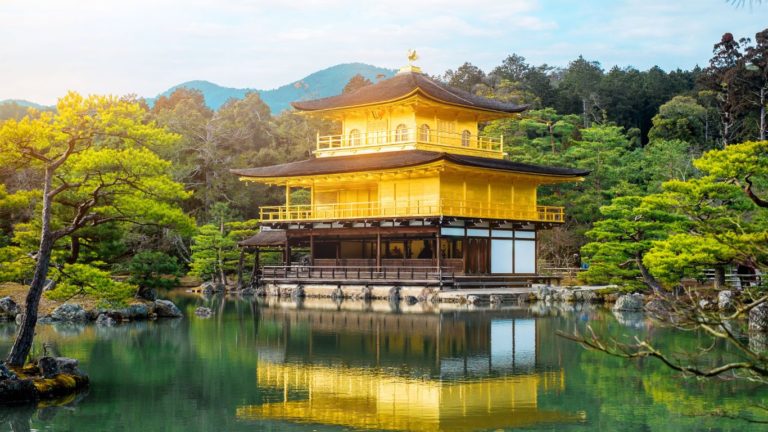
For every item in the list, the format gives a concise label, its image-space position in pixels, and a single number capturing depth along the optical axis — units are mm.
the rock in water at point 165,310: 25906
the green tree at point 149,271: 26453
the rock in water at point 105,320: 23331
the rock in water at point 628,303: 28219
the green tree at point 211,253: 42594
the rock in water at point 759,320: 20438
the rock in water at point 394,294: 33875
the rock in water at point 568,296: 32188
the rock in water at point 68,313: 23750
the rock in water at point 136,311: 24734
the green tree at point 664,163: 42188
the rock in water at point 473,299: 31156
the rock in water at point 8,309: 24605
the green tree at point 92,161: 13312
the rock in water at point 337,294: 35531
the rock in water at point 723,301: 24594
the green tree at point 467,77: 71625
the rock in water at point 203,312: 26859
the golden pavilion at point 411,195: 35594
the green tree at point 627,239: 28344
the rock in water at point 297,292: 36719
